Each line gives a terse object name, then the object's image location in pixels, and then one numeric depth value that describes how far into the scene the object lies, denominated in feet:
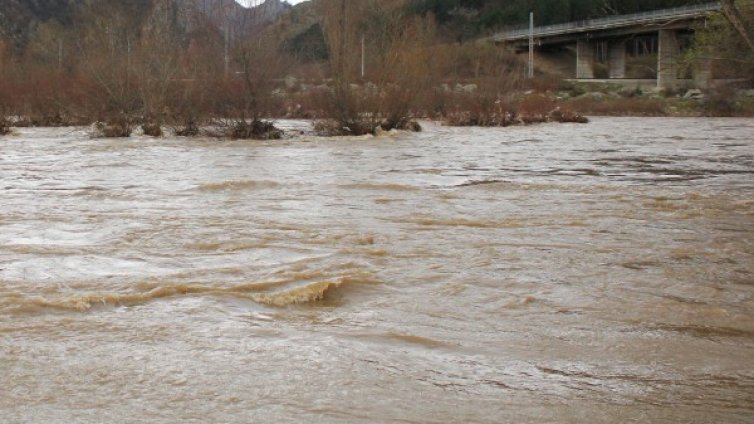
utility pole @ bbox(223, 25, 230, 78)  94.99
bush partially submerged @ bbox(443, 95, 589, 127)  121.70
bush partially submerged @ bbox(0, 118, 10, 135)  99.40
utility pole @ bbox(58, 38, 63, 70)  150.54
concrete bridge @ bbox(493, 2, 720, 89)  215.31
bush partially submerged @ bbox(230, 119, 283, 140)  92.32
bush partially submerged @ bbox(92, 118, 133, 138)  94.02
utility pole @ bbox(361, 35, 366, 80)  94.73
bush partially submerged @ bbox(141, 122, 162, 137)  94.07
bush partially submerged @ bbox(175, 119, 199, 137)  94.79
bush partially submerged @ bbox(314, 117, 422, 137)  96.53
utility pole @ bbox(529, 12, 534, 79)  269.44
